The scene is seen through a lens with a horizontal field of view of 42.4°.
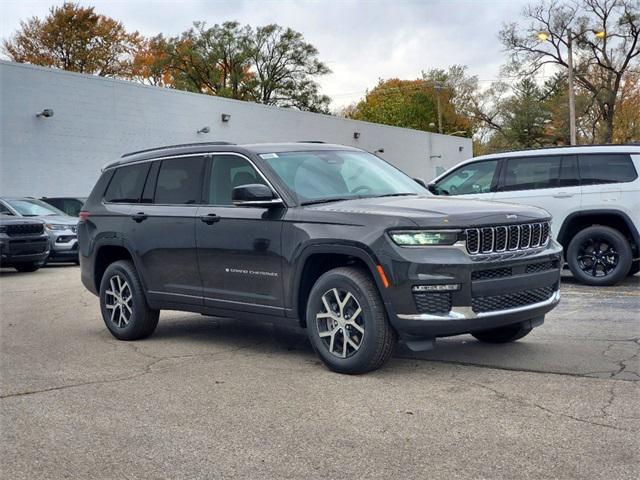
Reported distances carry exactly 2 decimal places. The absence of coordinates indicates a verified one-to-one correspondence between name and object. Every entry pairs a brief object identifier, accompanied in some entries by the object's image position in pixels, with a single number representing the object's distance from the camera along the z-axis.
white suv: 10.83
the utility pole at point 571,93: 31.71
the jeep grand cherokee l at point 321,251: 5.77
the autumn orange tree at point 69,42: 47.28
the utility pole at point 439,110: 71.49
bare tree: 46.62
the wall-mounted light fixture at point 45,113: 24.80
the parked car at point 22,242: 16.42
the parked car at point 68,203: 21.52
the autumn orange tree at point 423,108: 79.56
